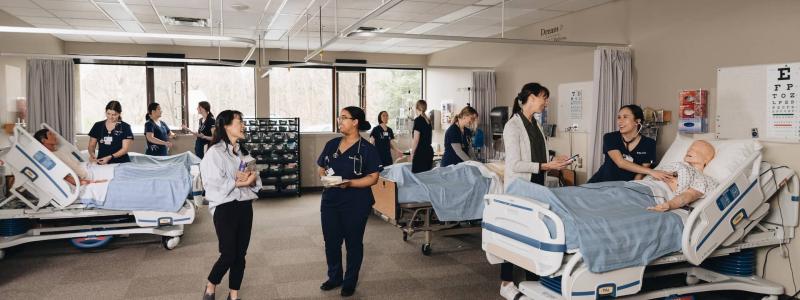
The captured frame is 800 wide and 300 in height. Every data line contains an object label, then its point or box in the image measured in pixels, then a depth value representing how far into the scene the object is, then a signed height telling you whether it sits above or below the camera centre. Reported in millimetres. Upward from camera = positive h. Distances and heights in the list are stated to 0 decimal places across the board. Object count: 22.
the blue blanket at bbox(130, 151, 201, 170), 6677 -395
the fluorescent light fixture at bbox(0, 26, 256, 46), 4148 +752
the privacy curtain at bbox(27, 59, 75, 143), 6613 +374
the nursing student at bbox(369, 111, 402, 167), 7543 -177
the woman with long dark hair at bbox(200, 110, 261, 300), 3453 -412
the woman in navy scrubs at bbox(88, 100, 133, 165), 5746 -118
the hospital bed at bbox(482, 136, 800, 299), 3170 -702
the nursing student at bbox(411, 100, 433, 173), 6375 -207
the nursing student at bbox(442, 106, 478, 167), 6082 -144
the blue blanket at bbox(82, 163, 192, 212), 5270 -599
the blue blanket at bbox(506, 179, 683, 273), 3113 -576
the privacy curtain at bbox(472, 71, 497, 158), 7922 +478
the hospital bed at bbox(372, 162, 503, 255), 5078 -818
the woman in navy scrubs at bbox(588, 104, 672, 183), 4270 -174
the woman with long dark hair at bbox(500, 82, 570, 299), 3660 -102
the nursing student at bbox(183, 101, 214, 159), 7406 +44
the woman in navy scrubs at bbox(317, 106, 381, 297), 3871 -403
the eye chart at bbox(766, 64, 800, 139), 4082 +178
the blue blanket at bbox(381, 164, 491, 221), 5062 -591
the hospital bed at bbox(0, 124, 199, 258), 5004 -798
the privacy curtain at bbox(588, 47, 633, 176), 5219 +322
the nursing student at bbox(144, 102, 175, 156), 7527 -104
